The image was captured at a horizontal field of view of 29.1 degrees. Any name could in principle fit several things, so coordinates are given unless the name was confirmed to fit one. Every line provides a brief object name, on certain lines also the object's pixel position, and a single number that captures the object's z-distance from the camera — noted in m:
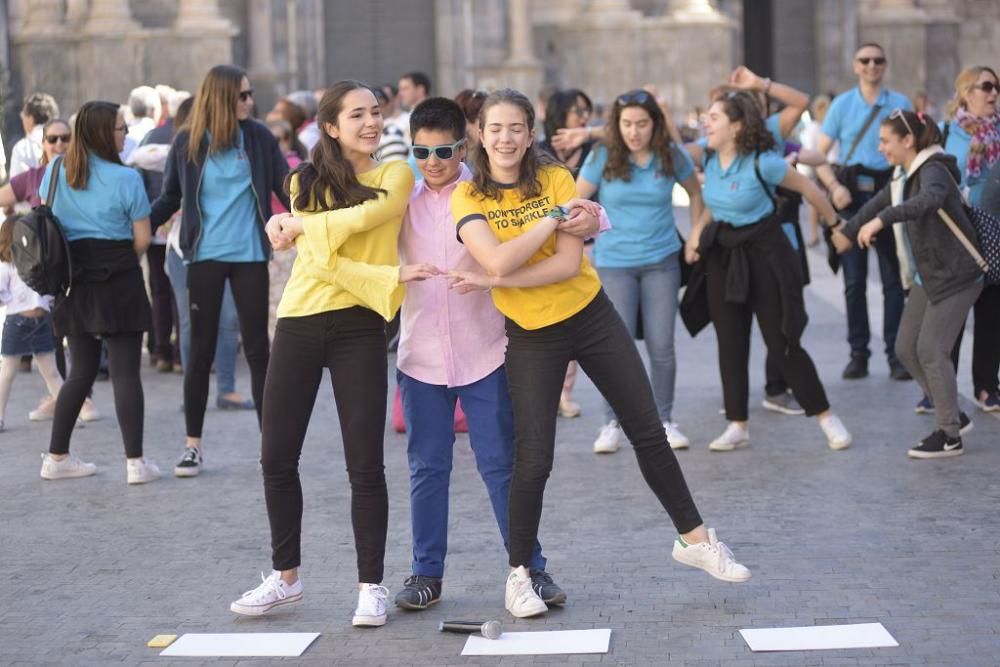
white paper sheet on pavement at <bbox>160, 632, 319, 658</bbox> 6.32
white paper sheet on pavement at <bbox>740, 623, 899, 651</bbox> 6.13
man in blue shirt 11.87
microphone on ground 6.32
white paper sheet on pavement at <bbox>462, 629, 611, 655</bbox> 6.22
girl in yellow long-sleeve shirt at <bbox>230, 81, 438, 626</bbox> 6.54
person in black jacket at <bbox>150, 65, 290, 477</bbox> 9.21
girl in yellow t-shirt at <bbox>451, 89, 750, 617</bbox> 6.51
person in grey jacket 9.27
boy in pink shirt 6.70
